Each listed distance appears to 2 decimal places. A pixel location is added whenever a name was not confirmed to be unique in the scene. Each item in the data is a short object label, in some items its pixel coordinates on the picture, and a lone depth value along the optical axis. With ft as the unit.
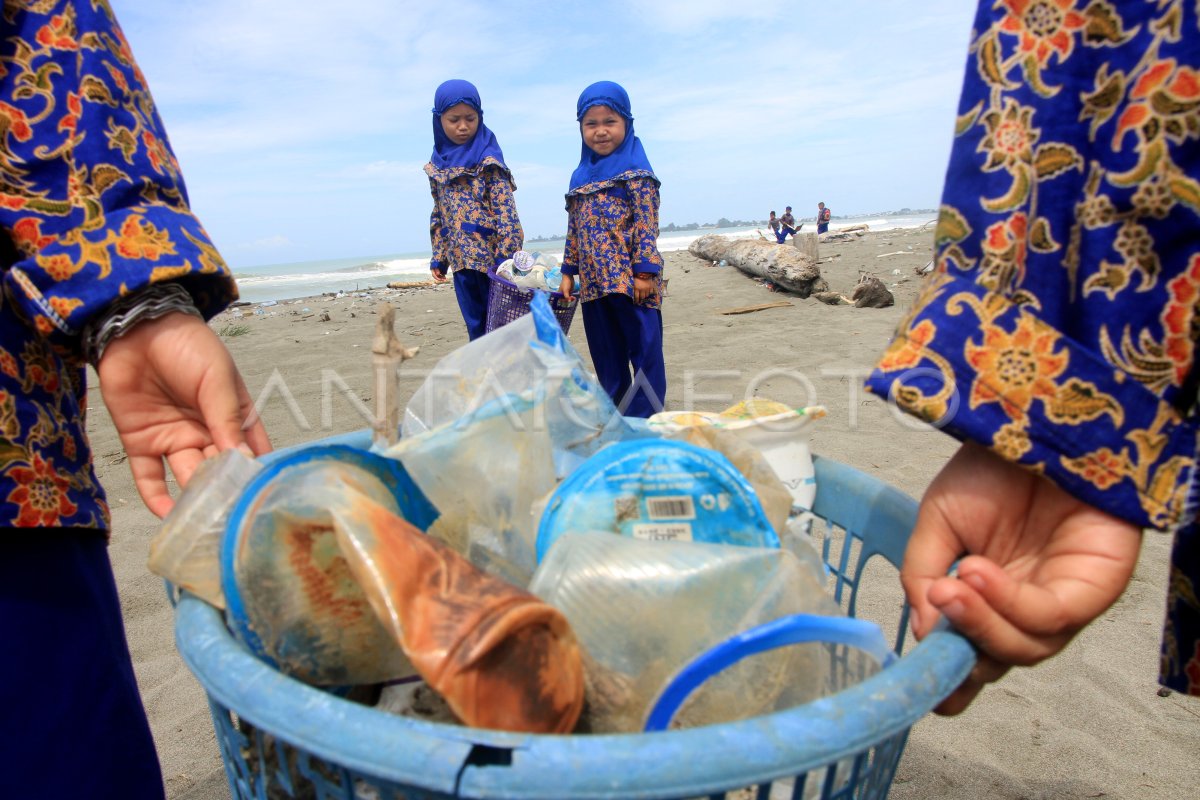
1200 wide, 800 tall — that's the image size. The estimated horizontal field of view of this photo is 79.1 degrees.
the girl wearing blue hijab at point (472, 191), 16.02
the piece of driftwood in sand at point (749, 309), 26.31
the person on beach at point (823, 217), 72.35
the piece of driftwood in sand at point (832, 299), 27.12
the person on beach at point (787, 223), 65.72
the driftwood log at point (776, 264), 29.40
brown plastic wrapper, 1.98
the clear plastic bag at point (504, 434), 3.37
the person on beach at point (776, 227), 64.63
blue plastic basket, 1.80
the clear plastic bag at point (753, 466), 3.84
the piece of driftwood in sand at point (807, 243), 35.47
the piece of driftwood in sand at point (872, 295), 25.46
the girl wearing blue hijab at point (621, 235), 14.23
